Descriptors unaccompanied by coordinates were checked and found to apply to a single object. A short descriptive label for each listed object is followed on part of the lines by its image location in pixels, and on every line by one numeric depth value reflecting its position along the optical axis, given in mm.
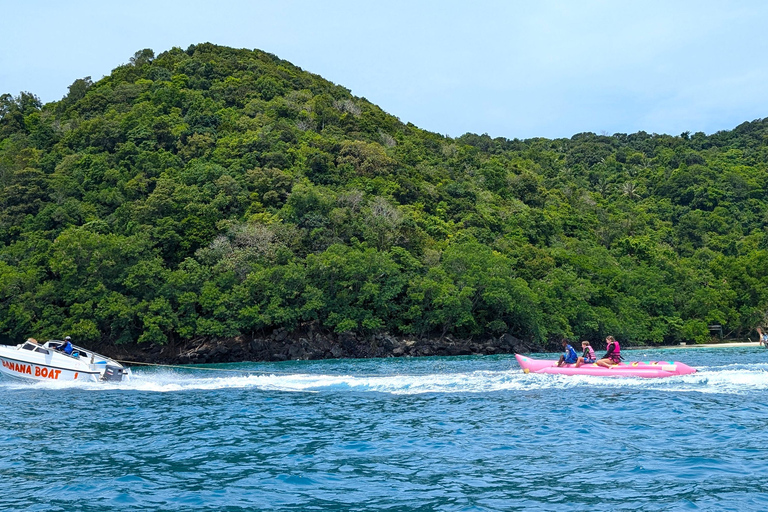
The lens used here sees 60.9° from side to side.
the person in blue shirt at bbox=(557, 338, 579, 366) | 26938
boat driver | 26503
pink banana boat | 24516
